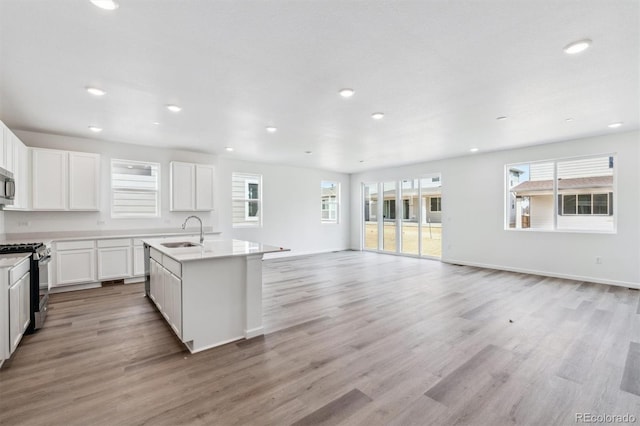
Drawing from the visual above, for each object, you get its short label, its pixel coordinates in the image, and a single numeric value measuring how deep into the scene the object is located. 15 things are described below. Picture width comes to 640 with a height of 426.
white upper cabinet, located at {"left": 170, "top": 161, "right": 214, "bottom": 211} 5.95
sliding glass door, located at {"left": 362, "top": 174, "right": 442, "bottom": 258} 7.98
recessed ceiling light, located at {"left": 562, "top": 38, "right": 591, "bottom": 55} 2.32
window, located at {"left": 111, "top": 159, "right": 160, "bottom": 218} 5.65
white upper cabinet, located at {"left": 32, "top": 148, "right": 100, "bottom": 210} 4.66
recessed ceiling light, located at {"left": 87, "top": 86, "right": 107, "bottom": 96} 3.20
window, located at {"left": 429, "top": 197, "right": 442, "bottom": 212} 7.83
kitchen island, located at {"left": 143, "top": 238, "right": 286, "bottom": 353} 2.76
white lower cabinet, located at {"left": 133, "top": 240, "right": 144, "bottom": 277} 5.26
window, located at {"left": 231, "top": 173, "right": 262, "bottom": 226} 7.46
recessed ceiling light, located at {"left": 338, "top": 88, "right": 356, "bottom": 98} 3.25
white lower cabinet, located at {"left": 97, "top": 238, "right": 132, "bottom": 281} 4.98
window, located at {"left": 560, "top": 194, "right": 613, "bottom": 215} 5.31
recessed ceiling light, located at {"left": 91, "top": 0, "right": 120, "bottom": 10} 1.87
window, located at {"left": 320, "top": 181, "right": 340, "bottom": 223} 9.33
